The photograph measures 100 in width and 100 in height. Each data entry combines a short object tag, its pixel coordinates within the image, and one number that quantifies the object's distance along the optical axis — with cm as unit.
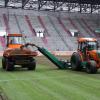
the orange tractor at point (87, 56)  2155
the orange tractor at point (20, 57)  2353
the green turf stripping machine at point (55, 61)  2509
